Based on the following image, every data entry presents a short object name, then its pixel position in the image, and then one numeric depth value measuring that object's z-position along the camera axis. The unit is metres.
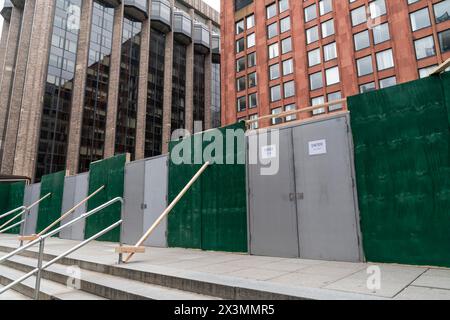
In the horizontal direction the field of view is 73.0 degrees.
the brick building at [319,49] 27.77
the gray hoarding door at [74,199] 13.67
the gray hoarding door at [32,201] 16.81
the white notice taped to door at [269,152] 7.78
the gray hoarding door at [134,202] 10.96
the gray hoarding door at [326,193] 6.28
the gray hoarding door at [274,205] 7.12
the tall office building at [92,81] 41.50
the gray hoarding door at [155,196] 10.08
